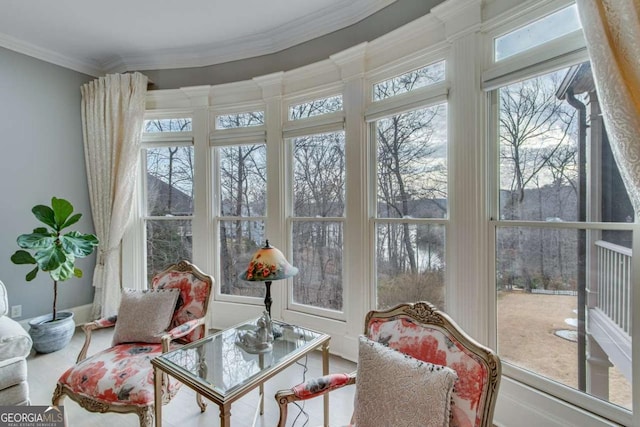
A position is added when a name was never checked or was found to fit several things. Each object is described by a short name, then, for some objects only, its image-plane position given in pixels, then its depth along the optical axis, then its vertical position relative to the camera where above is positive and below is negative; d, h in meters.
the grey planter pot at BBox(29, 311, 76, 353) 2.72 -1.13
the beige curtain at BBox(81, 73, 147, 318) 3.28 +0.61
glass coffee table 1.32 -0.79
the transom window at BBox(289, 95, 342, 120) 2.68 +0.98
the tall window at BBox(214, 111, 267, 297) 3.10 +0.13
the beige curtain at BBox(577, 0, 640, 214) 1.16 +0.55
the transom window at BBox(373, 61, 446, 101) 2.11 +0.99
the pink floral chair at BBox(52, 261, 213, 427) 1.50 -0.87
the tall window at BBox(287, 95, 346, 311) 2.70 +0.03
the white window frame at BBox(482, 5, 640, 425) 1.46 +0.64
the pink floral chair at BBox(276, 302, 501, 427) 1.05 -0.59
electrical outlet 2.96 -0.98
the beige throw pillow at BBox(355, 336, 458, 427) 1.04 -0.68
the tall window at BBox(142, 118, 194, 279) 3.38 +0.25
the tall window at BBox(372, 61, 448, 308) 2.14 +0.11
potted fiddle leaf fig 2.66 -0.39
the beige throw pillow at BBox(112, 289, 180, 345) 1.94 -0.70
